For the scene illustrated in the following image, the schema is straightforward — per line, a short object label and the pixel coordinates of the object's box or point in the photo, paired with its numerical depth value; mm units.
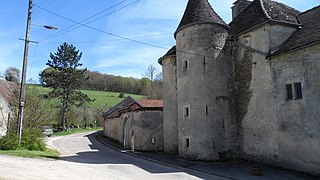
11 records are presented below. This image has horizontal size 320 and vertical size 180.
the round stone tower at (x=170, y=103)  23234
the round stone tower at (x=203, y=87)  18938
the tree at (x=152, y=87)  62656
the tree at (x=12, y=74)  56081
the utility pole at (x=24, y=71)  19016
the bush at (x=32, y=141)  19694
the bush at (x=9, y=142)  18391
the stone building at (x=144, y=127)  25500
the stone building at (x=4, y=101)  23844
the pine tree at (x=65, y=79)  51531
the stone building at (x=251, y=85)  15164
